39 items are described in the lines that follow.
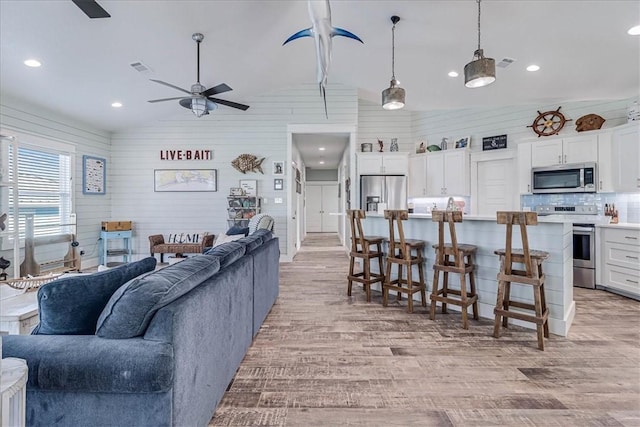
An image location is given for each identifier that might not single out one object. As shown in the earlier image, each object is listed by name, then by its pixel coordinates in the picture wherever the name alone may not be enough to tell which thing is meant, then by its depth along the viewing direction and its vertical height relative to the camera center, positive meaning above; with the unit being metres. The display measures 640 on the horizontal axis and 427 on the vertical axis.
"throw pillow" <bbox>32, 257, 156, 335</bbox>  1.28 -0.38
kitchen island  2.72 -0.44
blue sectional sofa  1.14 -0.52
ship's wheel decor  4.99 +1.42
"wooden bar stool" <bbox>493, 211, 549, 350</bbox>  2.45 -0.53
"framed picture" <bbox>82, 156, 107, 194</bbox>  5.55 +0.69
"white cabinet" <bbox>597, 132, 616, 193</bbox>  4.29 +0.63
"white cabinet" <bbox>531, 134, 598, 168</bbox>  4.42 +0.89
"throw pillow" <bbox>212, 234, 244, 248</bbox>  4.39 -0.36
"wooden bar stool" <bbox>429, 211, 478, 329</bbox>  2.86 -0.52
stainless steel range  4.15 -0.54
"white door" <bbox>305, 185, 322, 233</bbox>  12.91 +0.16
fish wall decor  6.12 +0.95
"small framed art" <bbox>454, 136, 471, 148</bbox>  5.80 +1.28
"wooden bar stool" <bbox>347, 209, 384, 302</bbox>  3.71 -0.49
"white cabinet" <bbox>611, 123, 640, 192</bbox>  3.97 +0.69
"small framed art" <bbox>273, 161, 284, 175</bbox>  6.17 +0.86
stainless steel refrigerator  6.00 +0.40
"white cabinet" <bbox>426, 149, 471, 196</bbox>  5.69 +0.71
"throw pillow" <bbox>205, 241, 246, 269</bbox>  1.99 -0.27
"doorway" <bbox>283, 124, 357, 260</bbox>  6.11 +1.45
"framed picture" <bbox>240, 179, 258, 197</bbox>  6.15 +0.51
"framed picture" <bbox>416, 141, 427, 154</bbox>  6.17 +1.26
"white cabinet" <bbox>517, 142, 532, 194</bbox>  4.95 +0.69
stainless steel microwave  4.40 +0.48
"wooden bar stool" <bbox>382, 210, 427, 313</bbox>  3.28 -0.51
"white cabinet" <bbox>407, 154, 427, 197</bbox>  6.04 +0.70
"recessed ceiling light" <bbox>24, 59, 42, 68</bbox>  3.62 +1.74
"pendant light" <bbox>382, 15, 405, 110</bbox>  3.79 +1.39
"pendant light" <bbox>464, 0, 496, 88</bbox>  2.90 +1.31
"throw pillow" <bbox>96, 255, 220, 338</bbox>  1.22 -0.36
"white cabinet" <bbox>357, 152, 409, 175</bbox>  6.04 +0.93
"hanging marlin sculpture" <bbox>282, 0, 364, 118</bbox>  2.41 +1.48
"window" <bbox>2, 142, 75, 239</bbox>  4.16 +0.35
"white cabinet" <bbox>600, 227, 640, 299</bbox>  3.69 -0.60
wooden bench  5.66 -0.62
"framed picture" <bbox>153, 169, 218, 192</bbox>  6.16 +0.63
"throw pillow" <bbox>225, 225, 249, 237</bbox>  4.92 -0.30
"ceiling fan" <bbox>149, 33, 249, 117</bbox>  3.81 +1.40
